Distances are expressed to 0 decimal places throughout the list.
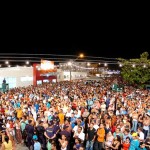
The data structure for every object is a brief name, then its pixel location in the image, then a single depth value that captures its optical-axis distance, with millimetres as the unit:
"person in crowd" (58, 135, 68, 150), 6124
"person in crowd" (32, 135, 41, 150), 6413
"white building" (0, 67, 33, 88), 26505
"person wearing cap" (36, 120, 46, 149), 7071
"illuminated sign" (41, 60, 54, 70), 20743
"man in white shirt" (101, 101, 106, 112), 10371
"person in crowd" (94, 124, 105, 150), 6616
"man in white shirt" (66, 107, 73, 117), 8863
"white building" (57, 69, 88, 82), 35792
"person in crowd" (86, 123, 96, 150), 6646
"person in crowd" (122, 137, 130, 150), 6047
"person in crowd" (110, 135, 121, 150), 6128
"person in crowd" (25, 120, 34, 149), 7093
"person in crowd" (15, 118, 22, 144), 7797
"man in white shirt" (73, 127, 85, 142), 6706
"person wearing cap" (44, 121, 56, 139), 6831
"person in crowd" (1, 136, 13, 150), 5772
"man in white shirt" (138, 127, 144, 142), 6449
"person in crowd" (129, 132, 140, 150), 5947
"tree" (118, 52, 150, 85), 23204
